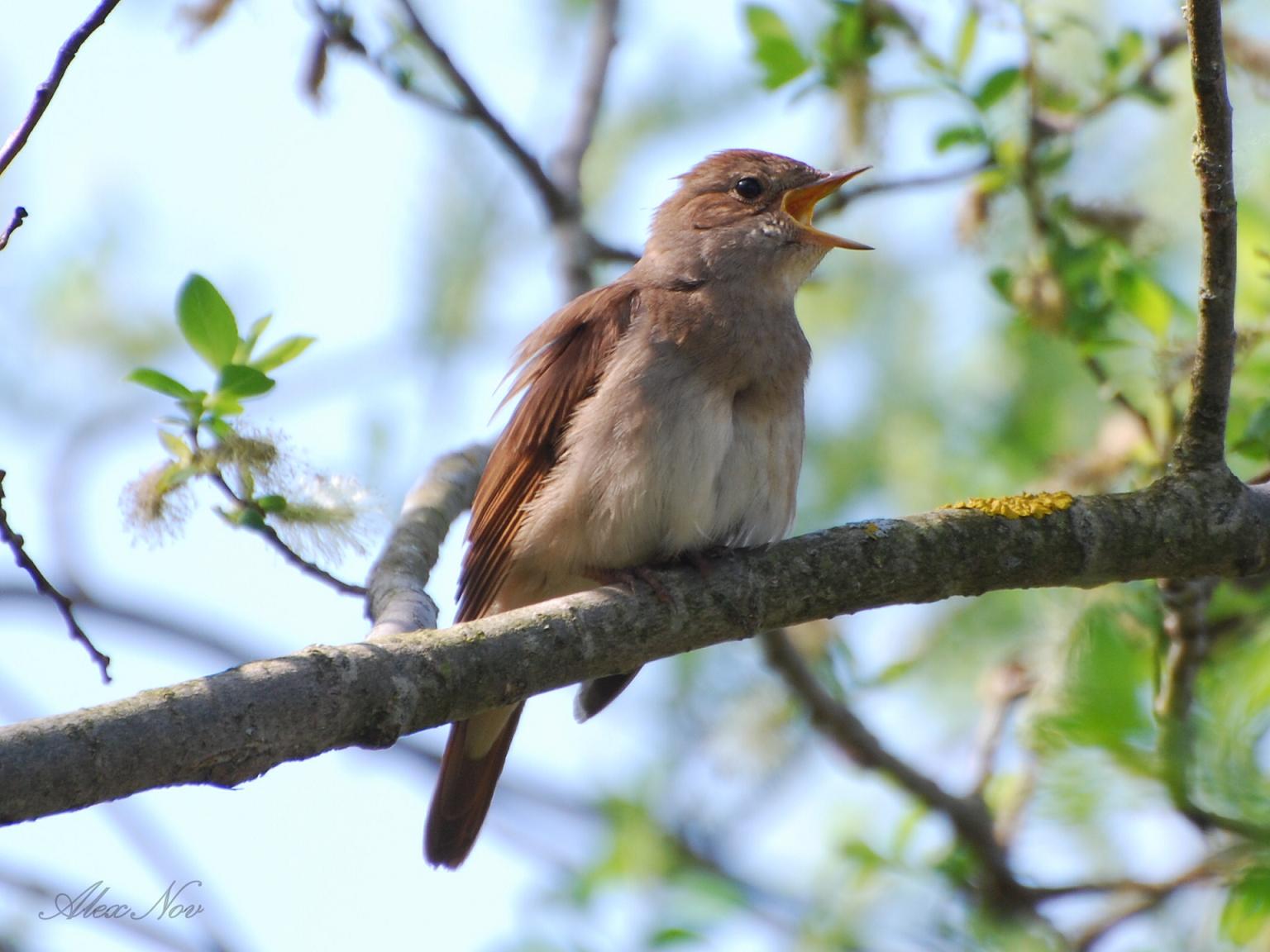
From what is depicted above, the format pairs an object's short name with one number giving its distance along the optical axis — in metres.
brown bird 9.33
